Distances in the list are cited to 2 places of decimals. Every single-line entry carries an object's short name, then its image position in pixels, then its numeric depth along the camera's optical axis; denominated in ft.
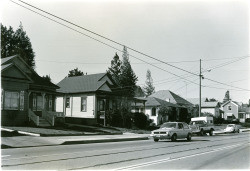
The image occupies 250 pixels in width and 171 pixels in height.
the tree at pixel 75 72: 274.03
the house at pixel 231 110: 335.88
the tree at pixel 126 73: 281.95
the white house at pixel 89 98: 134.82
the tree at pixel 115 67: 285.99
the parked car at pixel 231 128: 159.74
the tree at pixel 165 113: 170.40
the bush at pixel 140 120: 135.50
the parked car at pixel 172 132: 80.38
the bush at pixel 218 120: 261.89
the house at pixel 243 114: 338.54
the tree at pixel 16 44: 222.99
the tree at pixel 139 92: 391.53
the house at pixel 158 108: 185.14
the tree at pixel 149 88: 358.43
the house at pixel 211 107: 319.27
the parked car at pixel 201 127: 118.32
